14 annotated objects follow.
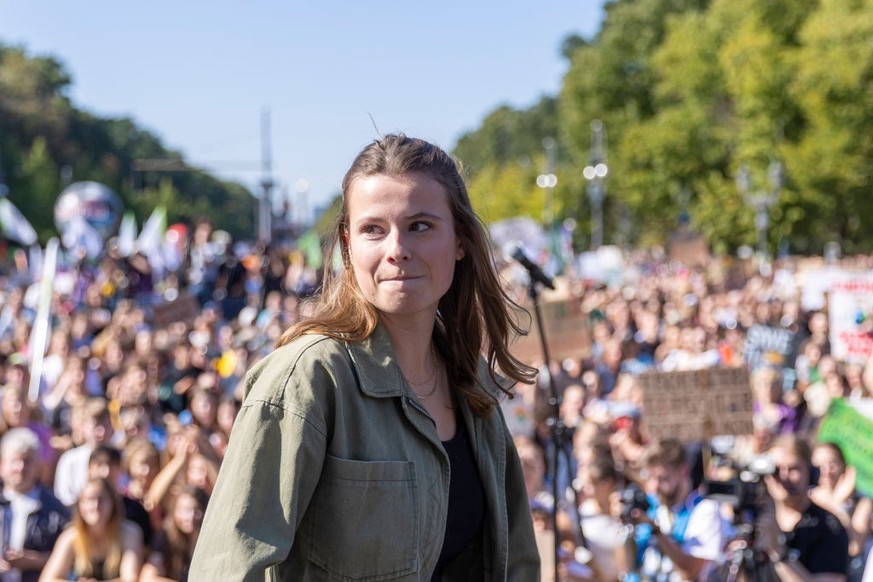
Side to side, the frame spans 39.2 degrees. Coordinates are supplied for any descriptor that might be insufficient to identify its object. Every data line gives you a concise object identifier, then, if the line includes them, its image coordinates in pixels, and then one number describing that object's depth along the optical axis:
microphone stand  4.66
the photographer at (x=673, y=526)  5.14
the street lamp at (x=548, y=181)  47.01
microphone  4.75
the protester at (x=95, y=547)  5.15
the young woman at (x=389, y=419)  1.82
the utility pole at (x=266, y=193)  40.51
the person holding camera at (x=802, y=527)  4.98
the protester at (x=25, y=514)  5.43
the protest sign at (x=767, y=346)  10.91
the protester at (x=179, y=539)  5.27
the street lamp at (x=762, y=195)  36.22
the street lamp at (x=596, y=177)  48.00
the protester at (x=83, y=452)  6.31
